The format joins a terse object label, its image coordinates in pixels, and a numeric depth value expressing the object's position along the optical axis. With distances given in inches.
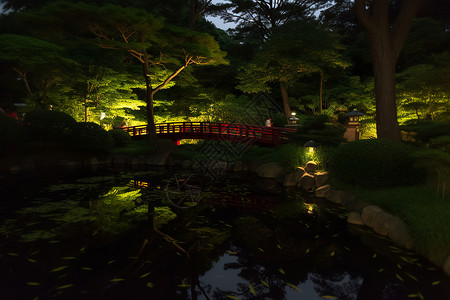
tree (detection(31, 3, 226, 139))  514.3
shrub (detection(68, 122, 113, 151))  627.8
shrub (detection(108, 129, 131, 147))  747.8
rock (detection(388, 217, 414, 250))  229.3
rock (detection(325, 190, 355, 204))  343.9
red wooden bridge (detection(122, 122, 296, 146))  603.5
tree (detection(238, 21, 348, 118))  786.2
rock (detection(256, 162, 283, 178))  508.6
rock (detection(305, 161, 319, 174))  443.2
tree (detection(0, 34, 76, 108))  602.9
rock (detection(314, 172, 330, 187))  409.0
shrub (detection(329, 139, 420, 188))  324.2
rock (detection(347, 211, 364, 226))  282.9
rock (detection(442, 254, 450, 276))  187.9
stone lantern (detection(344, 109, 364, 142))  594.2
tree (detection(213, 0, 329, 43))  1111.6
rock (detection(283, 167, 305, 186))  447.8
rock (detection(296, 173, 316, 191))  421.1
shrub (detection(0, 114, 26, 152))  570.9
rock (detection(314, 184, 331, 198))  381.1
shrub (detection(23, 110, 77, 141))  613.6
